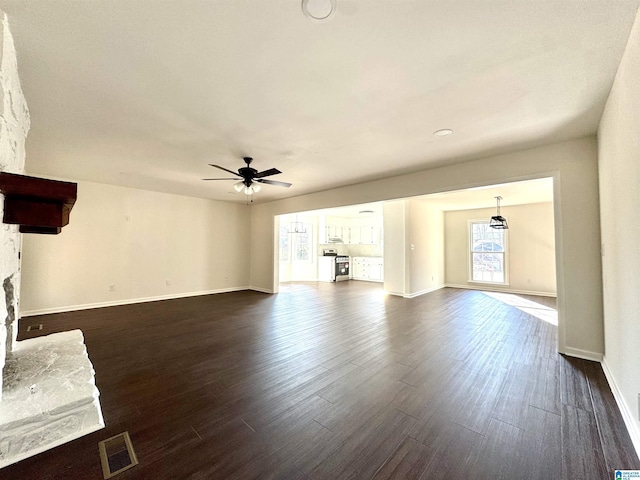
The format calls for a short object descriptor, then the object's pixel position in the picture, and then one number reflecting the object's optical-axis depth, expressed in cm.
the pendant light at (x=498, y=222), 675
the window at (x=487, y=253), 776
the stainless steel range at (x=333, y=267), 963
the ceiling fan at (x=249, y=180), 378
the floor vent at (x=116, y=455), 151
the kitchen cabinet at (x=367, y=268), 957
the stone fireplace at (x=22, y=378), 163
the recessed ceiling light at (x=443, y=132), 291
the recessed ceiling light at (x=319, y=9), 140
